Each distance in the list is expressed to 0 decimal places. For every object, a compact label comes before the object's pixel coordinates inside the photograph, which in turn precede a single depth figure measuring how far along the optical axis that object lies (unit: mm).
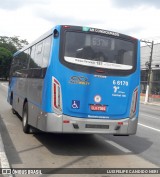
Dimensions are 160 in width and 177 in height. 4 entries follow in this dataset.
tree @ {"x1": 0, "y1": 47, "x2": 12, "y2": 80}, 54267
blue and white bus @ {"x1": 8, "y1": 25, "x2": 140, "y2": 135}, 4903
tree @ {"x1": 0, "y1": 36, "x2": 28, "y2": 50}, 68344
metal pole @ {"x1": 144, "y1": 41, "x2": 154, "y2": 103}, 23915
